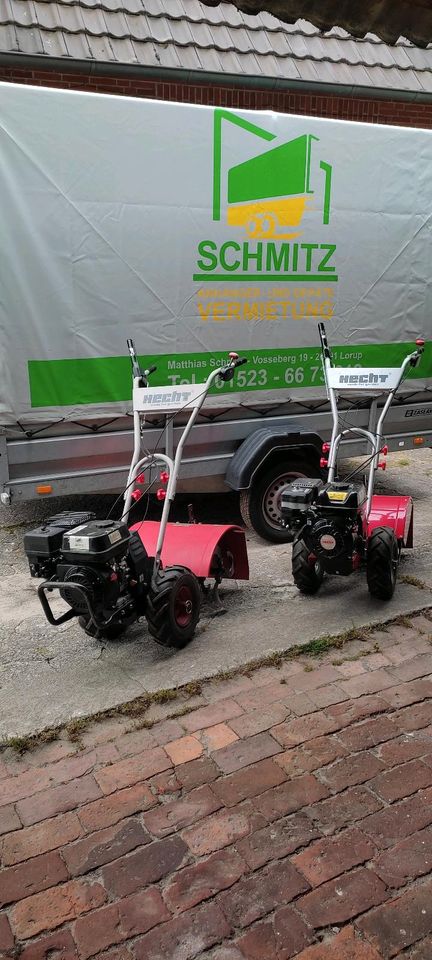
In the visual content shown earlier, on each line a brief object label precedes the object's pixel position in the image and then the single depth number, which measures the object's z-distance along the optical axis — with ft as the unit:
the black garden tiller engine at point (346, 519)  14.66
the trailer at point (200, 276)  16.34
